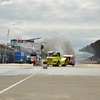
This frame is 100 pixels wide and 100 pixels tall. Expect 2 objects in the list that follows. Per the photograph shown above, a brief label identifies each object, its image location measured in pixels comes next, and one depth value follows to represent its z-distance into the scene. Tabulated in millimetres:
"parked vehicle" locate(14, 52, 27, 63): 75944
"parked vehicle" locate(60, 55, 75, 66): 54184
